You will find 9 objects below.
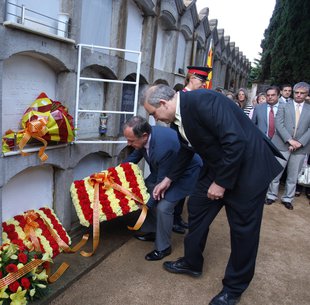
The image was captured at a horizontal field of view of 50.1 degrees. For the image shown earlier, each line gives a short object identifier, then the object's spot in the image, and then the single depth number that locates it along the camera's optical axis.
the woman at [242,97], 5.71
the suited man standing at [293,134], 4.71
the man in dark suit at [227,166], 2.07
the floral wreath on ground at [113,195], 3.07
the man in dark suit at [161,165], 3.01
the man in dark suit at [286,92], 5.58
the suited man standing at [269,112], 4.96
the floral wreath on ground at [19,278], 2.06
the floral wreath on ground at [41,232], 2.58
